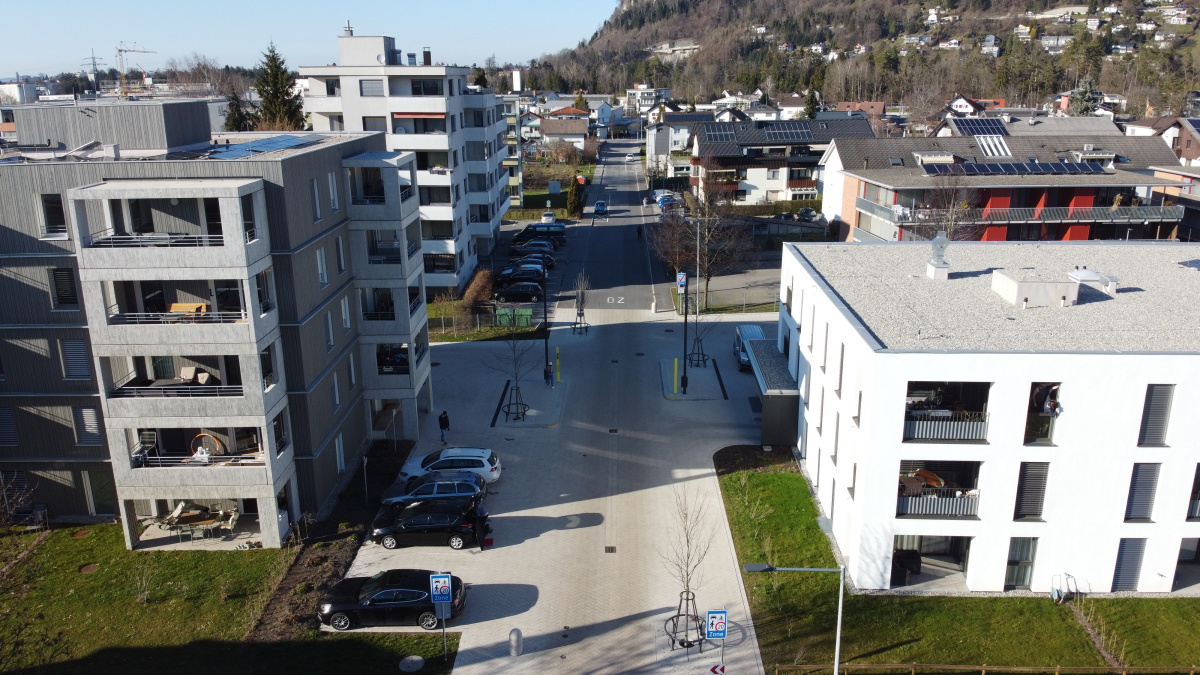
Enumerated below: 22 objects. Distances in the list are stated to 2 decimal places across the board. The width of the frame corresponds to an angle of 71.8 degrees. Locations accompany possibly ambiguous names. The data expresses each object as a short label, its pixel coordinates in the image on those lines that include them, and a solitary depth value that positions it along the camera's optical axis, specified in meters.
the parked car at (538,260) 55.72
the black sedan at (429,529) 24.31
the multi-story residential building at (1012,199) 50.19
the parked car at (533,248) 60.78
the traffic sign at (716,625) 17.67
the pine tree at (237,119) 66.19
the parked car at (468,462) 28.06
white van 38.53
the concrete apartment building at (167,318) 22.59
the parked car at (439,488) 26.12
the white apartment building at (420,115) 48.06
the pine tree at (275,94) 60.59
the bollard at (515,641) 19.61
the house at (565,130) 119.44
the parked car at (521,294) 49.16
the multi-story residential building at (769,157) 77.69
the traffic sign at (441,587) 18.67
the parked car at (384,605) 20.70
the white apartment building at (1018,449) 20.58
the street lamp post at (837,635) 16.47
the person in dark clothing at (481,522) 24.47
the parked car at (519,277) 52.03
